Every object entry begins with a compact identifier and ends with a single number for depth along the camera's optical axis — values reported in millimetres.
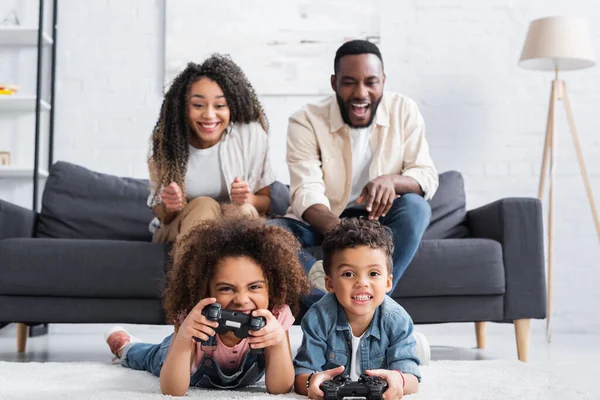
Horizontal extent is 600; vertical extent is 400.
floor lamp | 3234
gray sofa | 2334
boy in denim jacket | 1537
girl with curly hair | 1468
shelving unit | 3332
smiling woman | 2379
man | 2227
